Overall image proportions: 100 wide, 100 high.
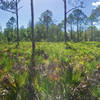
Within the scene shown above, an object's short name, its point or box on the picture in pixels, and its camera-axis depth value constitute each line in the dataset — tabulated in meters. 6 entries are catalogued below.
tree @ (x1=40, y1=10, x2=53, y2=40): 19.18
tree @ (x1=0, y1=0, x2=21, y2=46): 8.43
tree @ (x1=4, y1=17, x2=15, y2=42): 37.16
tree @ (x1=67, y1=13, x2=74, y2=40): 25.20
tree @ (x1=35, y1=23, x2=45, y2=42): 39.22
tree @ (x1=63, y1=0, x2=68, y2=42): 10.17
